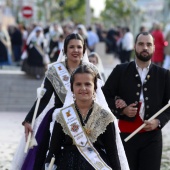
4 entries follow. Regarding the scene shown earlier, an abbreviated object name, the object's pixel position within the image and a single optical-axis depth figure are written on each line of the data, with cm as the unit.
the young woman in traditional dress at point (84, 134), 522
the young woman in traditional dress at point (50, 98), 693
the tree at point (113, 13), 5252
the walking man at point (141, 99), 654
